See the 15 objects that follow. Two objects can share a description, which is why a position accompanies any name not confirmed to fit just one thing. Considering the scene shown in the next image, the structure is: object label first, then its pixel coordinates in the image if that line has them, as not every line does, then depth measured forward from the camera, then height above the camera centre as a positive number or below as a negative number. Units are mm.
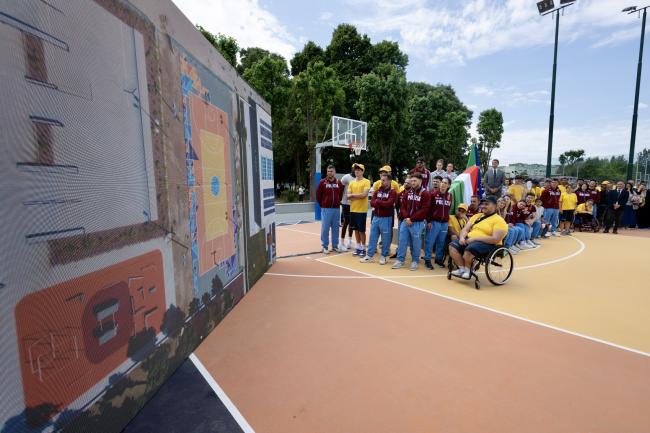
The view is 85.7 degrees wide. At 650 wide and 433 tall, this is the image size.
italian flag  7551 -177
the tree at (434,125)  29859 +4430
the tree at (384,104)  23656 +4999
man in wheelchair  5238 -935
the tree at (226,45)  18767 +7316
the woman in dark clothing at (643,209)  13109 -1314
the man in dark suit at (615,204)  11195 -947
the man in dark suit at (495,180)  9453 -105
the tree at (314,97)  21625 +5135
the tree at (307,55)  28984 +10181
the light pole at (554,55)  15867 +5338
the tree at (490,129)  39125 +5297
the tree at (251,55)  31122 +11055
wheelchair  5277 -1515
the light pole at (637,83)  15215 +3956
